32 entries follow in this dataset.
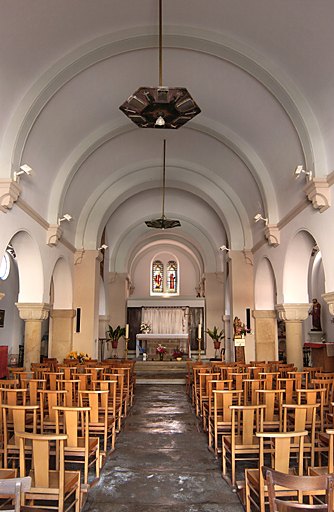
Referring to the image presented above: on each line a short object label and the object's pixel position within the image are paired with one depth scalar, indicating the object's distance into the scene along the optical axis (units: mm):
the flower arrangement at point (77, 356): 12926
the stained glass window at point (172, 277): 31219
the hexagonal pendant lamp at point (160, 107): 6641
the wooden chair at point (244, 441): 5121
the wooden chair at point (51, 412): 5817
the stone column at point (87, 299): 15016
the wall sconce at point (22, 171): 8742
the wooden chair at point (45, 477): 3729
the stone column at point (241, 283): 15383
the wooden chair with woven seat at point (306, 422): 4917
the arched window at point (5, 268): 17445
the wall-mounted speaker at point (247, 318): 15178
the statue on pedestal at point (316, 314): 18312
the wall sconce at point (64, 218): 12082
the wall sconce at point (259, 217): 11916
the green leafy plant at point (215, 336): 17647
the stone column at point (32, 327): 11461
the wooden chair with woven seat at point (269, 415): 6289
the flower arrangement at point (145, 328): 23444
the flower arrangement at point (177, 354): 19172
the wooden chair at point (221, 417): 5982
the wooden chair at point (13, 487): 2738
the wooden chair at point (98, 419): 6000
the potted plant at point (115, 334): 18656
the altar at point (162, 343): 20547
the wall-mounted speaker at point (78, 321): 15070
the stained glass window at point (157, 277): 31109
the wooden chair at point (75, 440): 4680
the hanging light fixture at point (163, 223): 16794
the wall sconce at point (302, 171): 8633
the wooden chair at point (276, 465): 3822
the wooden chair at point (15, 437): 4902
